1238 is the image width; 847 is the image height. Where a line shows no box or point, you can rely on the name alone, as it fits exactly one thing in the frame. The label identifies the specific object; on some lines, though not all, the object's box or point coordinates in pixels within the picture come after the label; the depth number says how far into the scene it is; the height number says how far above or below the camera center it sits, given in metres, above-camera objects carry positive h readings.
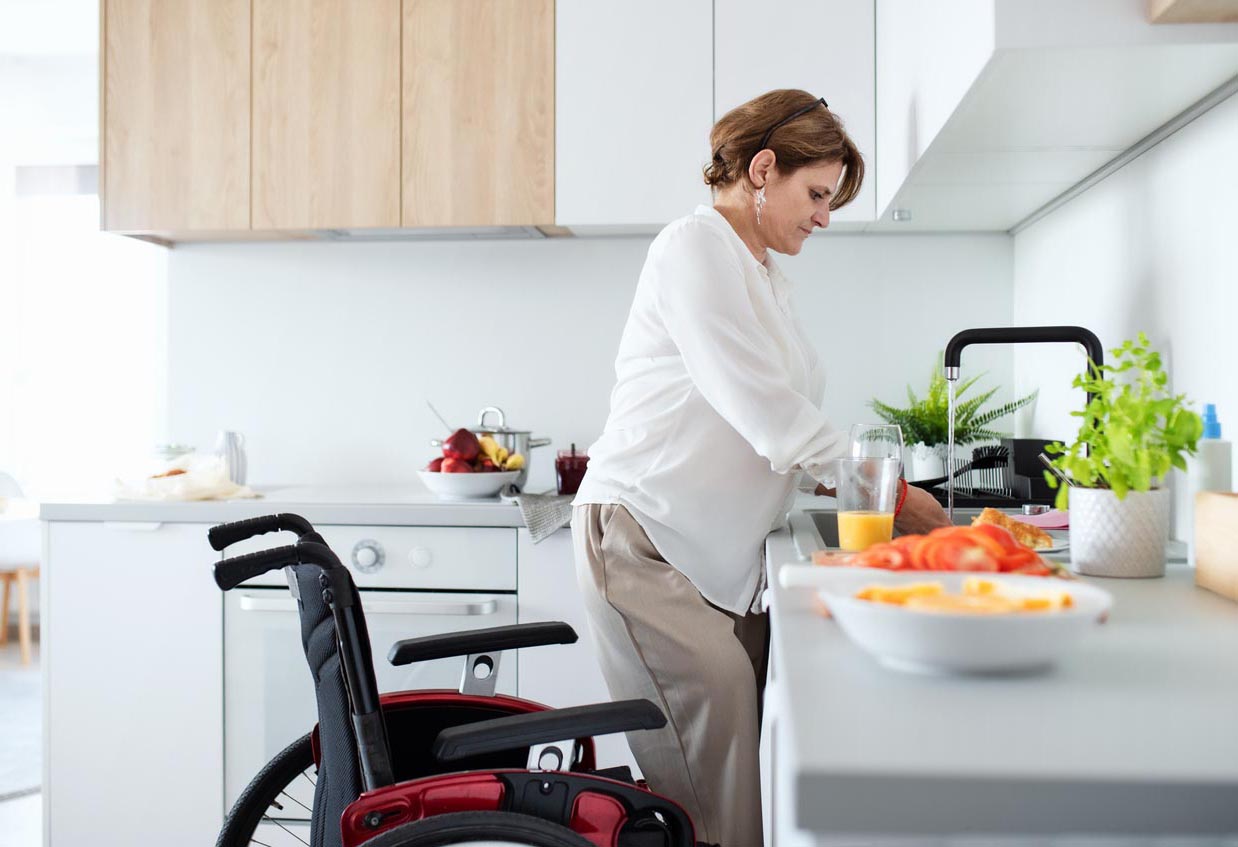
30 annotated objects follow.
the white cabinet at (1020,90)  1.17 +0.42
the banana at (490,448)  2.44 -0.09
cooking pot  2.48 -0.07
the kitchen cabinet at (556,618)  2.24 -0.47
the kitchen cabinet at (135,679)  2.32 -0.60
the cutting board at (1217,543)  1.02 -0.13
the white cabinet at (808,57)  2.41 +0.81
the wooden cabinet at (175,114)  2.57 +0.71
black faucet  1.62 +0.12
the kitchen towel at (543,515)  2.20 -0.22
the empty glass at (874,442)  1.36 -0.04
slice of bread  1.36 -0.15
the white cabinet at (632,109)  2.45 +0.70
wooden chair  4.07 -0.76
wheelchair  1.08 -0.40
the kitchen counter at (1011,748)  0.55 -0.19
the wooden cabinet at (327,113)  2.52 +0.70
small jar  2.45 -0.14
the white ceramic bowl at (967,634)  0.68 -0.15
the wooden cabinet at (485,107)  2.49 +0.71
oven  2.25 -0.44
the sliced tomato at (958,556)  0.89 -0.12
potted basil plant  1.11 -0.06
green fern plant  2.42 -0.01
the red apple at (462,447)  2.39 -0.09
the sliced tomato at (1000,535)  0.96 -0.11
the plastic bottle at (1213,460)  1.23 -0.05
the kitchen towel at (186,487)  2.35 -0.18
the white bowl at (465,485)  2.35 -0.17
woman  1.52 -0.15
